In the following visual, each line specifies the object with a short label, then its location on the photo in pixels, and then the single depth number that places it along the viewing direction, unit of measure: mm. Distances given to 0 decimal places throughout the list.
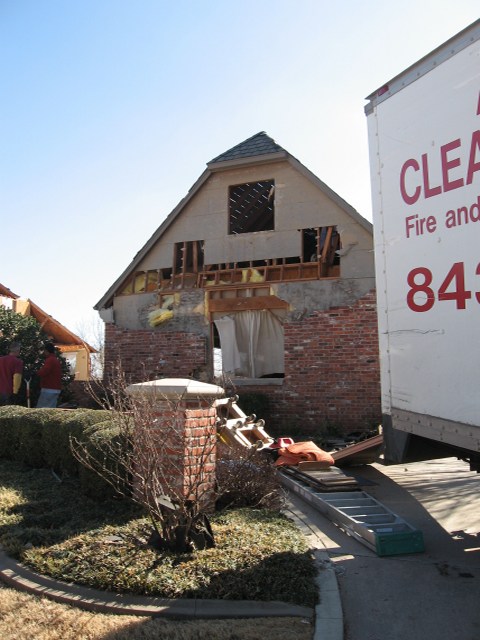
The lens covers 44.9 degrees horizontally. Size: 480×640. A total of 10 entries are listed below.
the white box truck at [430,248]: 3650
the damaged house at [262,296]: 11766
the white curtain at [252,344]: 12758
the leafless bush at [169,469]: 4590
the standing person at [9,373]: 10406
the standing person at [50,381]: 10664
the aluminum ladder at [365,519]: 4980
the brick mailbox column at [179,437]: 4695
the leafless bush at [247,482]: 5855
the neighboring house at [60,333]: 20078
